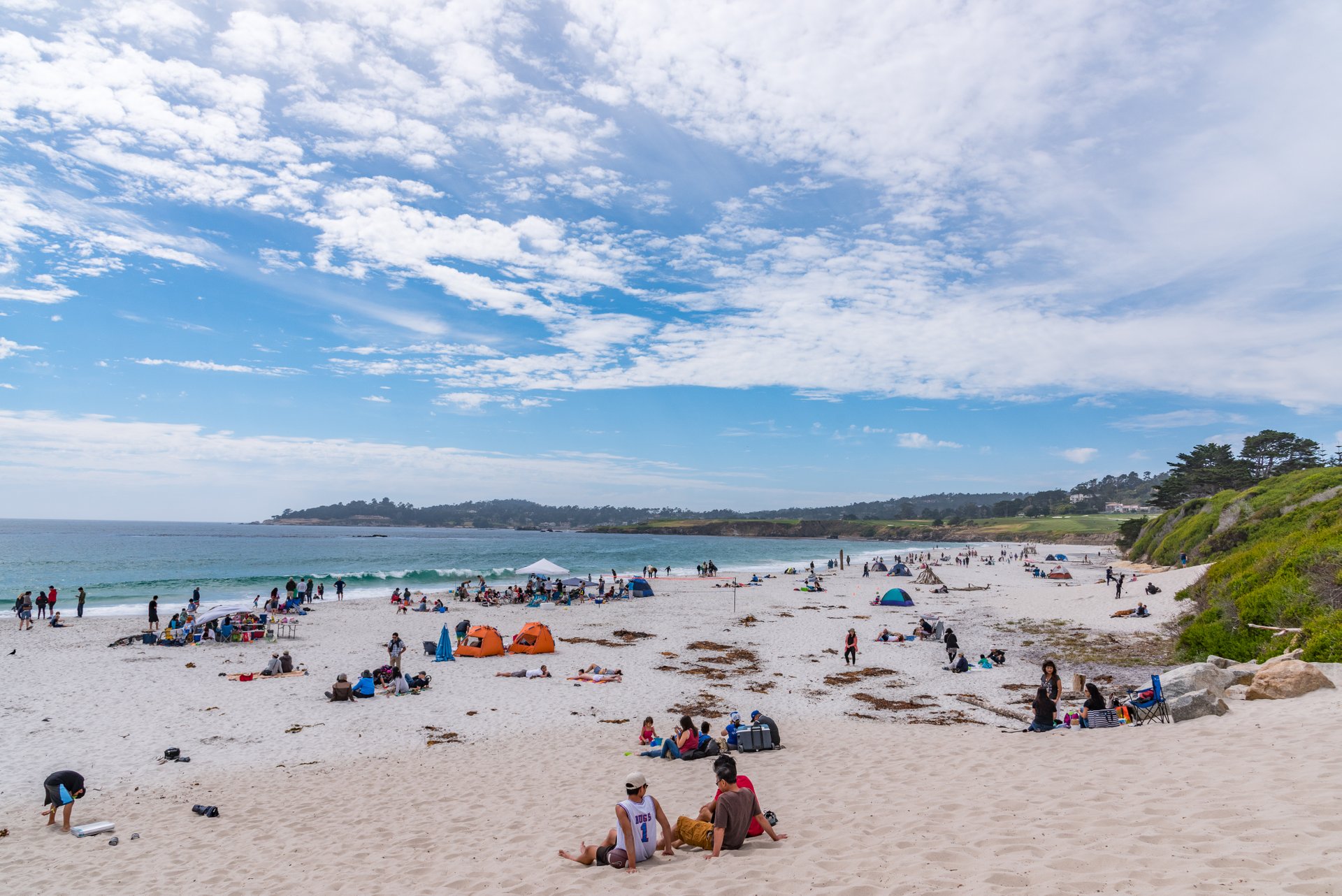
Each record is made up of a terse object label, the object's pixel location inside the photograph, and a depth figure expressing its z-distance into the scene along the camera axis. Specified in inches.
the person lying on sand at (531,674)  757.3
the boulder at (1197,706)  414.0
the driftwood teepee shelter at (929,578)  1902.1
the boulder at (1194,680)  445.4
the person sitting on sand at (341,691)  650.8
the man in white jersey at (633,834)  272.4
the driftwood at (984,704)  553.4
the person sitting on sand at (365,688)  662.5
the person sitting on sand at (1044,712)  467.2
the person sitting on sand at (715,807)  281.4
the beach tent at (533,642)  895.1
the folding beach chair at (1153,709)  433.4
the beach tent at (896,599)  1439.5
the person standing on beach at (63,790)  362.3
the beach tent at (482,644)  869.8
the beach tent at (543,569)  1633.9
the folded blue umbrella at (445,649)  845.2
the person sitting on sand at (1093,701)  464.4
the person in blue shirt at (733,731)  472.1
